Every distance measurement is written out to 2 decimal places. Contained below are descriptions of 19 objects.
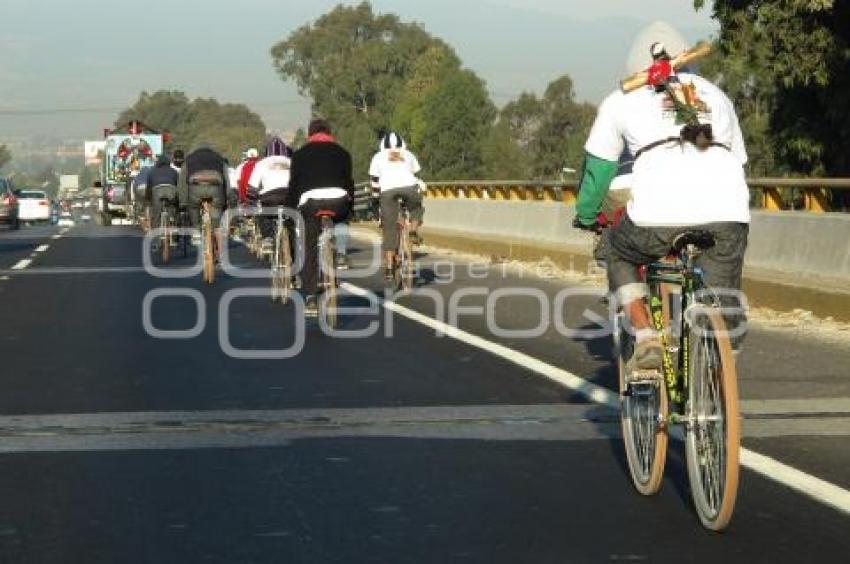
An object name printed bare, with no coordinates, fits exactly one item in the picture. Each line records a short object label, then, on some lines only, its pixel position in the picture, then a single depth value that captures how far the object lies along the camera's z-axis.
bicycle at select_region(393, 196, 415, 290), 21.06
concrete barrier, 16.67
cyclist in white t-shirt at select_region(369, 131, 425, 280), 20.91
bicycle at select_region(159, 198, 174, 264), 28.59
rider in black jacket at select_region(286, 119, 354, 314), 16.28
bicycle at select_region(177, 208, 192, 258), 29.14
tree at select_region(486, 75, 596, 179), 159.25
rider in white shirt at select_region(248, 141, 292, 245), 19.64
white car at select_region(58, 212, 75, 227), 122.62
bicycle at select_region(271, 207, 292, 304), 18.20
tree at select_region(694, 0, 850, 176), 28.03
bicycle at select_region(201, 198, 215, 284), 22.92
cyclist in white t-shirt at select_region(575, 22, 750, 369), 7.10
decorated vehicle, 70.92
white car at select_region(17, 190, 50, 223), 81.62
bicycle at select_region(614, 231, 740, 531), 6.53
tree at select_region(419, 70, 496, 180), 138.12
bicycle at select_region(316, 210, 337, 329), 15.95
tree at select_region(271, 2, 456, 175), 140.75
